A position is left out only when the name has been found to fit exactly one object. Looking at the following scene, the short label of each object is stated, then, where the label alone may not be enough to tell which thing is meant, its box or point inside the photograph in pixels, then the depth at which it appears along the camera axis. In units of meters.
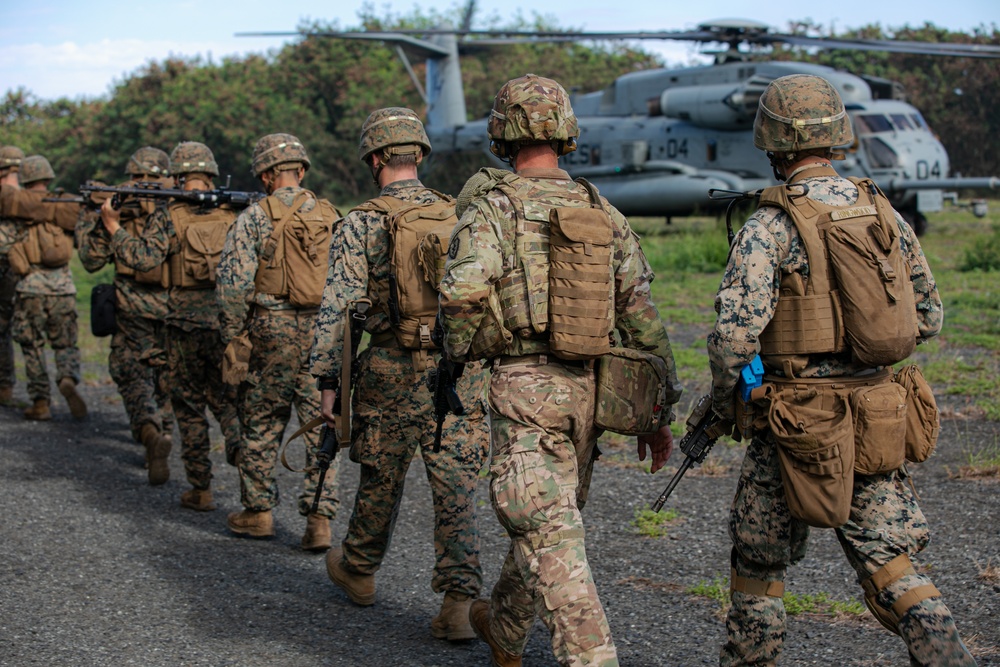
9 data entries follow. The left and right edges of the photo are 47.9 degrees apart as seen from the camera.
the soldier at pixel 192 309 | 6.54
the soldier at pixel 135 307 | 7.39
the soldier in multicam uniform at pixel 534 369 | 3.40
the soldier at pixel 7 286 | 9.32
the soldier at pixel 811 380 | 3.37
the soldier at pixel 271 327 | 5.68
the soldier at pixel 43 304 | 8.92
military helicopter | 18.02
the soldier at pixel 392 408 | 4.48
